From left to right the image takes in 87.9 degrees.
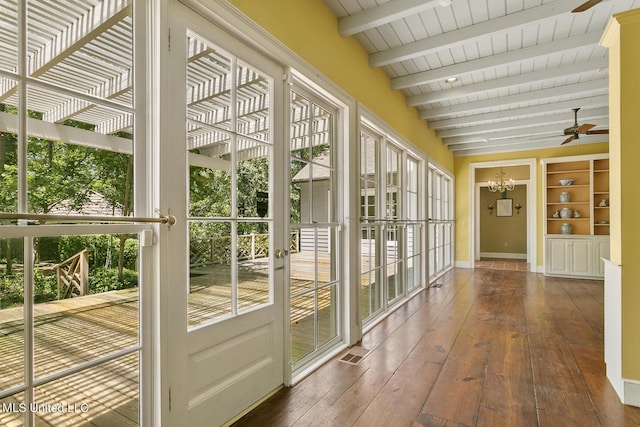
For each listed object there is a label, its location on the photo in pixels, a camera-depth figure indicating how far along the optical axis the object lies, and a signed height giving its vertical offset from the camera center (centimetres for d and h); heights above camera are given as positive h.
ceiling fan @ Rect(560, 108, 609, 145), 432 +114
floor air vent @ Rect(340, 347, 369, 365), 262 -115
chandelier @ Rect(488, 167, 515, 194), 851 +80
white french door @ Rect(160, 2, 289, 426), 154 -5
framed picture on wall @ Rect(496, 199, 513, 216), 1005 +22
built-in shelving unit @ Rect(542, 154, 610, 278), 633 -2
